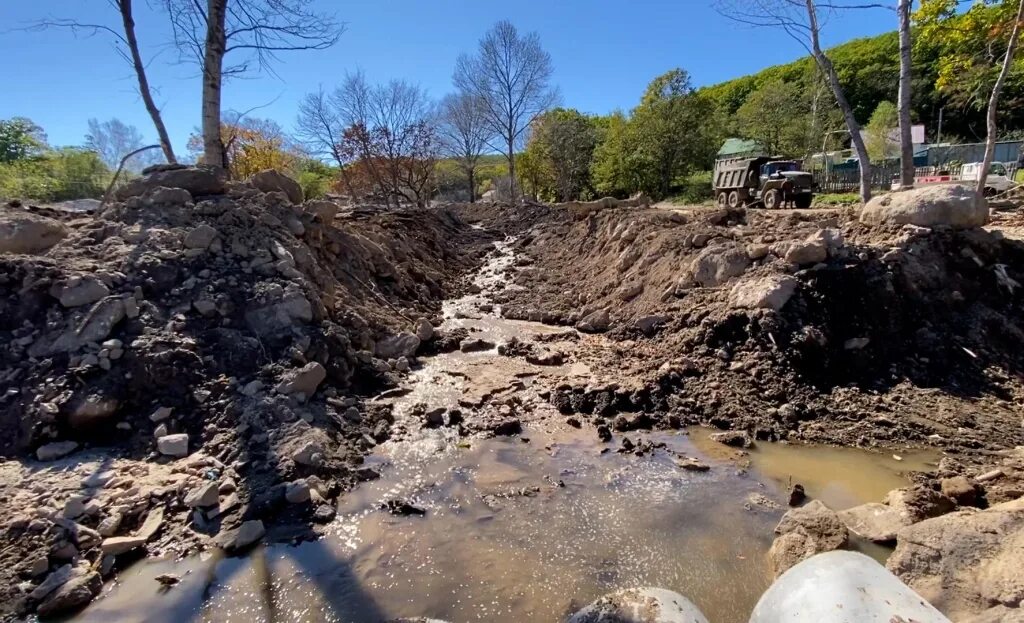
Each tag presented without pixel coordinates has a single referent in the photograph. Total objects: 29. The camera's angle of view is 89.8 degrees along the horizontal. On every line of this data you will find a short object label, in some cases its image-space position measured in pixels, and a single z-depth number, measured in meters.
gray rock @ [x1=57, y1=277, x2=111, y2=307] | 5.02
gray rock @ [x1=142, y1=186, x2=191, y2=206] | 6.48
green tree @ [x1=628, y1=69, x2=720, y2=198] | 27.95
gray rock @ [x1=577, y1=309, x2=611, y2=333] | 8.06
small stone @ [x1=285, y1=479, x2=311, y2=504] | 3.88
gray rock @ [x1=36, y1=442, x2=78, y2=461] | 4.05
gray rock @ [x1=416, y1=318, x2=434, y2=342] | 7.46
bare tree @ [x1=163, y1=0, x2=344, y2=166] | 7.97
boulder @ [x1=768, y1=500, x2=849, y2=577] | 3.19
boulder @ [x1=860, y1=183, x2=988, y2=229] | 6.48
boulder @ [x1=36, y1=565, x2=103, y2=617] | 2.99
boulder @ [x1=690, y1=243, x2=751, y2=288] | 7.11
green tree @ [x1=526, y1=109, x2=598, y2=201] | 32.09
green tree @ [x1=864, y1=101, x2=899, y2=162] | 31.86
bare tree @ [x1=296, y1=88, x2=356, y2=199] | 28.44
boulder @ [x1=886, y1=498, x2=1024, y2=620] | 2.48
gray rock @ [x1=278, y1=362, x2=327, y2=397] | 4.96
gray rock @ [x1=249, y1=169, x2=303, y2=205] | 8.31
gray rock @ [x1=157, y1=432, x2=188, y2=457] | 4.25
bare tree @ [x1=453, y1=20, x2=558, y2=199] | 28.73
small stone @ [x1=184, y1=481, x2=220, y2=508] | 3.77
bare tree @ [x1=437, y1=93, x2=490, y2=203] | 31.12
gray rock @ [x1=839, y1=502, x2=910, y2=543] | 3.46
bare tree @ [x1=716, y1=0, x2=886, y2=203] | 10.54
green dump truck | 15.34
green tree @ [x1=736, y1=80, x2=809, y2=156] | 27.98
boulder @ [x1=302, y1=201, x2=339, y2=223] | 8.30
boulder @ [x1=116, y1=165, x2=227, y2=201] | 6.78
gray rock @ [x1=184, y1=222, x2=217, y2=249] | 6.07
